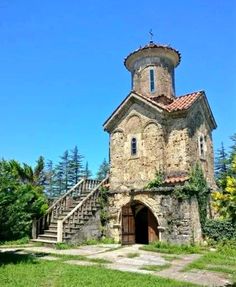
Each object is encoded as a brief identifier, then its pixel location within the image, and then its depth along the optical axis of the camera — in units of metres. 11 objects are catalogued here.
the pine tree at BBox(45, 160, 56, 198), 71.97
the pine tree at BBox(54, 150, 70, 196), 72.56
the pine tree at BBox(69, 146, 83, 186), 72.44
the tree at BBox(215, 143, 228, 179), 57.75
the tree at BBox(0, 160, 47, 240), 11.64
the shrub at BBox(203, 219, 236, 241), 16.77
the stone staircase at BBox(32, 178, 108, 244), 16.86
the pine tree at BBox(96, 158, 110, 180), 73.94
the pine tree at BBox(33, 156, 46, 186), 26.72
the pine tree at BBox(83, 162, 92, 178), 73.81
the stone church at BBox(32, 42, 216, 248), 17.19
